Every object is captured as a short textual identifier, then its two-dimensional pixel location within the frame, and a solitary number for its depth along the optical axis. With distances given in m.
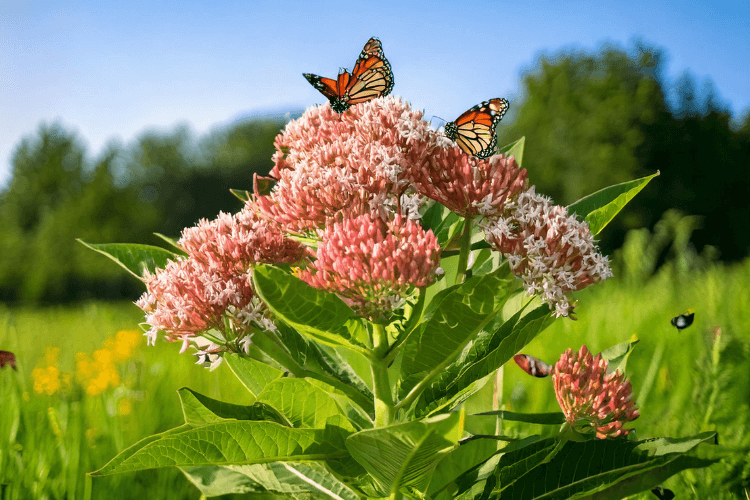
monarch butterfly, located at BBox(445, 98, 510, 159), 0.93
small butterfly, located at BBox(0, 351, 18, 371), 1.10
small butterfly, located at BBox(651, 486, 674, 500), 0.93
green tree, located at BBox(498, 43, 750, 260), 19.40
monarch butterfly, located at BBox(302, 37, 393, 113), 0.96
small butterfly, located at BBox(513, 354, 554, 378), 0.96
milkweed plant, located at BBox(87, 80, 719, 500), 0.82
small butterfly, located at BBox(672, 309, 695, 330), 0.99
